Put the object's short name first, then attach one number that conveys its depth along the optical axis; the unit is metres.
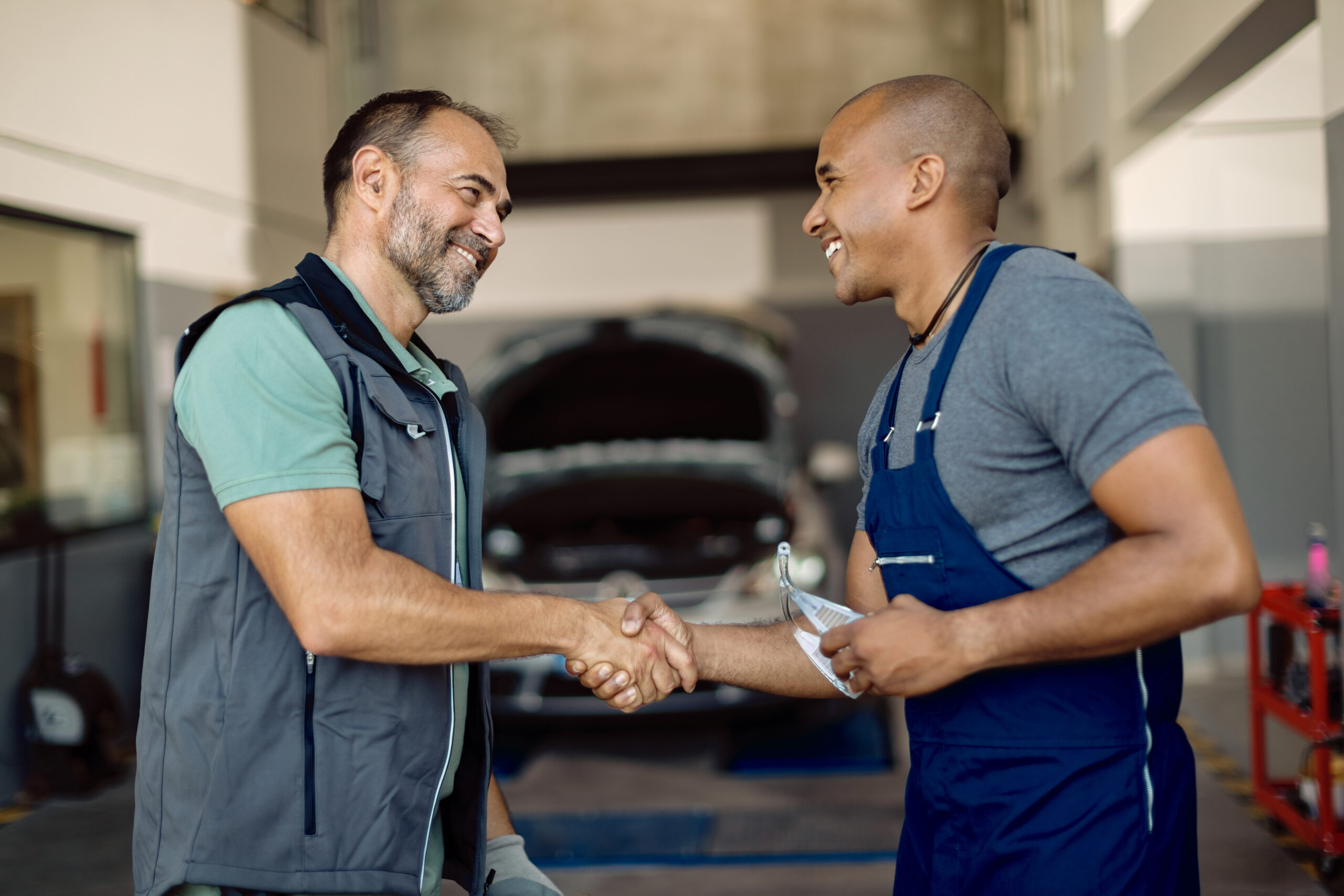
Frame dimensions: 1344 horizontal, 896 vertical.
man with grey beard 1.49
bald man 1.34
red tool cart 3.62
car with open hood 5.01
